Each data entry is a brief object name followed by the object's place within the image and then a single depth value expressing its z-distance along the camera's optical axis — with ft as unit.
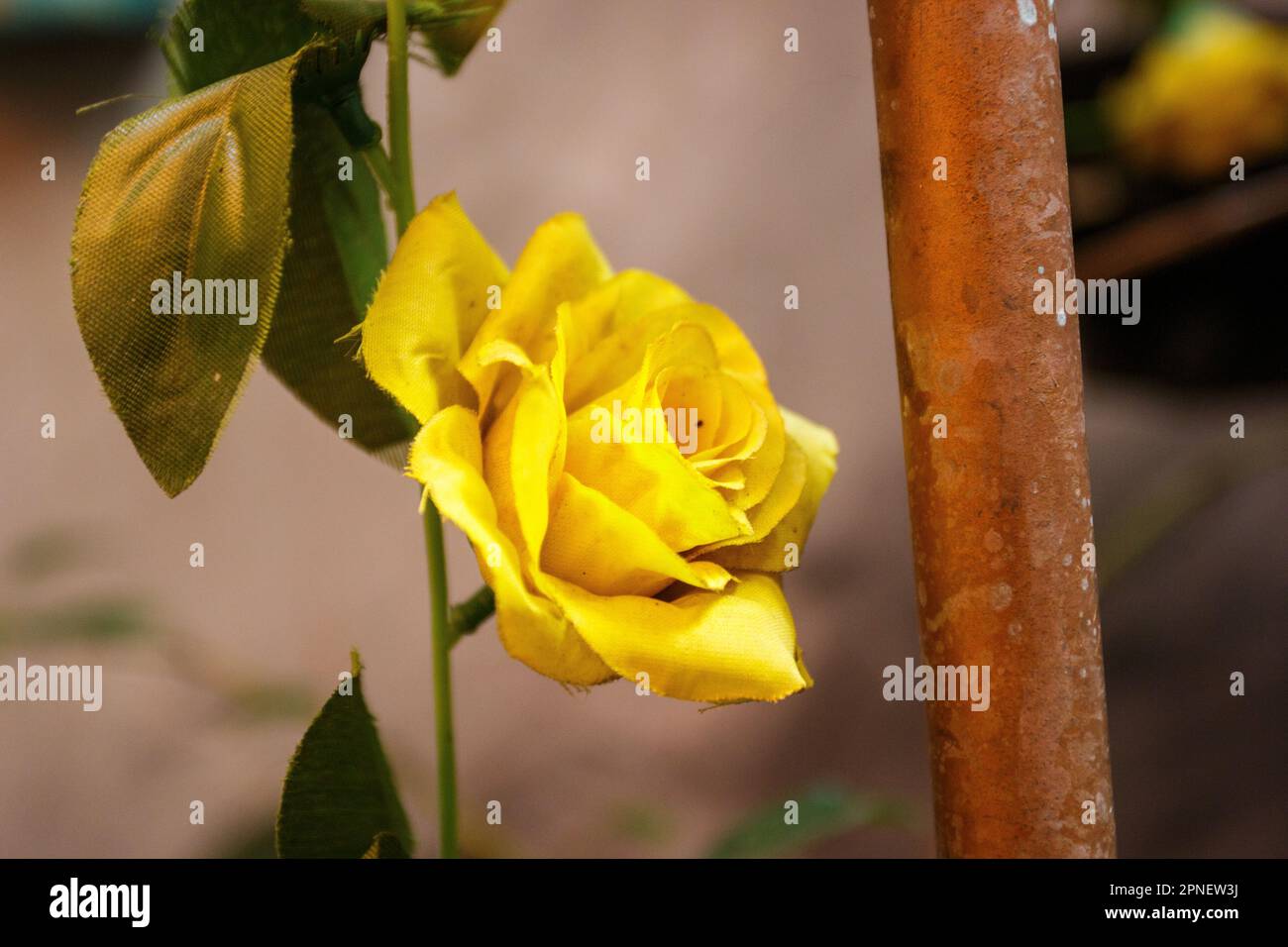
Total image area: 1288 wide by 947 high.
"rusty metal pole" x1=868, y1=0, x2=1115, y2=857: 1.75
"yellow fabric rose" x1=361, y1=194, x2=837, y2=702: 1.69
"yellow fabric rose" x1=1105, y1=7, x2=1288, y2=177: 3.09
